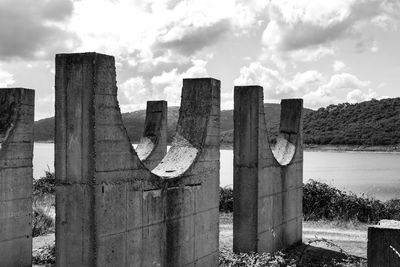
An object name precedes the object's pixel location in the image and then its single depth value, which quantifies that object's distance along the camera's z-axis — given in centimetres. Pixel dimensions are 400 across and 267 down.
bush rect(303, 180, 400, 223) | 1525
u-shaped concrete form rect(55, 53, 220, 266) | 576
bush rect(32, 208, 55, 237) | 1248
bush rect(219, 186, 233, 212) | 1628
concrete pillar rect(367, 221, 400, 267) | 518
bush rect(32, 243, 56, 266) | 976
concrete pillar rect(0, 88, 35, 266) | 868
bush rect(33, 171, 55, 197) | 1897
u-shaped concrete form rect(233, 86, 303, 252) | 942
